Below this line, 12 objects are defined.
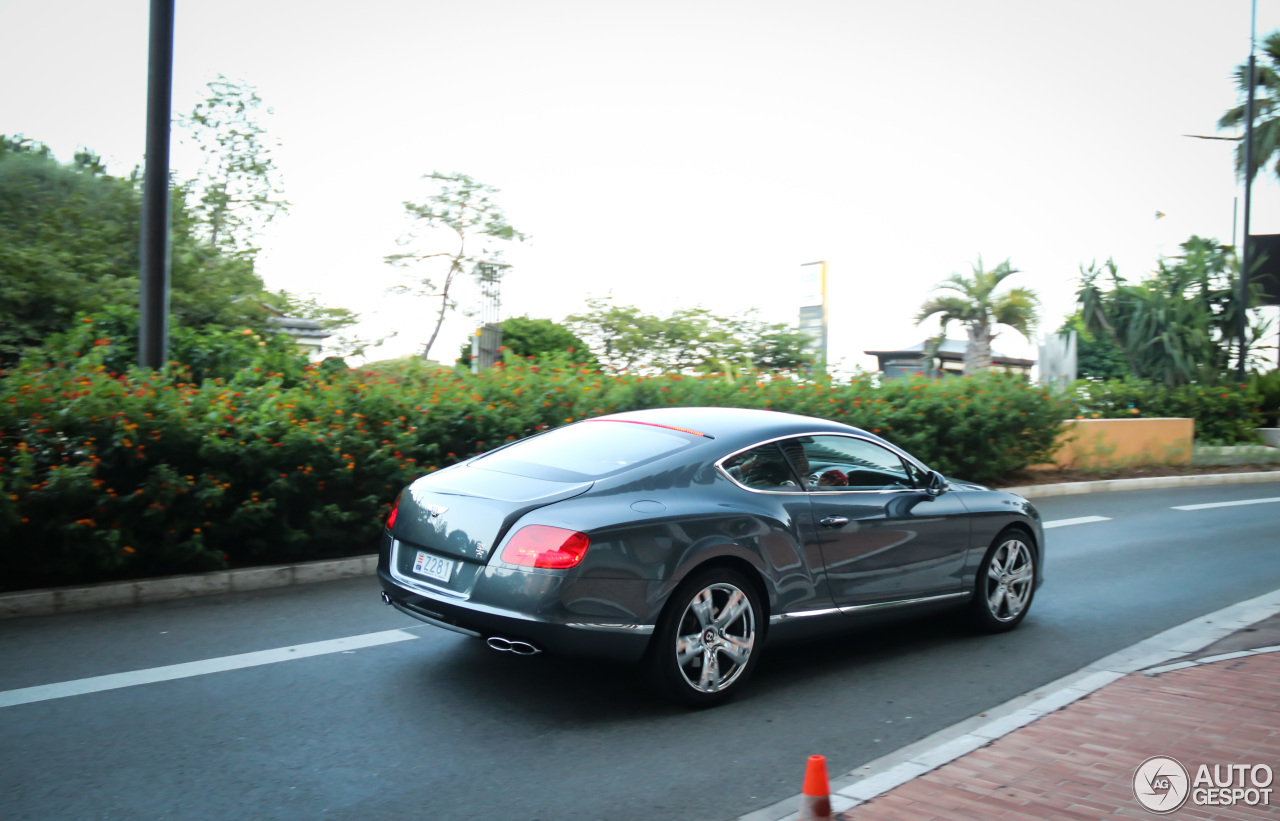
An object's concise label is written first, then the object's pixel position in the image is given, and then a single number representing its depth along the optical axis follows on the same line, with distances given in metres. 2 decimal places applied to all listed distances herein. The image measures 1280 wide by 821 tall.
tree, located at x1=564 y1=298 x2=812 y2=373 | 20.11
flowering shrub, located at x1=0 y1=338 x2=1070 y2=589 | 6.87
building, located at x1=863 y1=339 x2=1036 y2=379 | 16.94
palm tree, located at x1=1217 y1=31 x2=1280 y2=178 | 42.25
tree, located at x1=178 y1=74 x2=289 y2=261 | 24.91
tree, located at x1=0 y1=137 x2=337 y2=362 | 13.88
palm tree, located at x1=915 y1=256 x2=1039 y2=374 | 26.22
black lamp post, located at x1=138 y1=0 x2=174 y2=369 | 8.48
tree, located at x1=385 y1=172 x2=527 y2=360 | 32.34
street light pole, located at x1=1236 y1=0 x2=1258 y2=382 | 25.78
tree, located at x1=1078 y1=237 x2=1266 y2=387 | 26.53
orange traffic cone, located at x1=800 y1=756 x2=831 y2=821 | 3.53
